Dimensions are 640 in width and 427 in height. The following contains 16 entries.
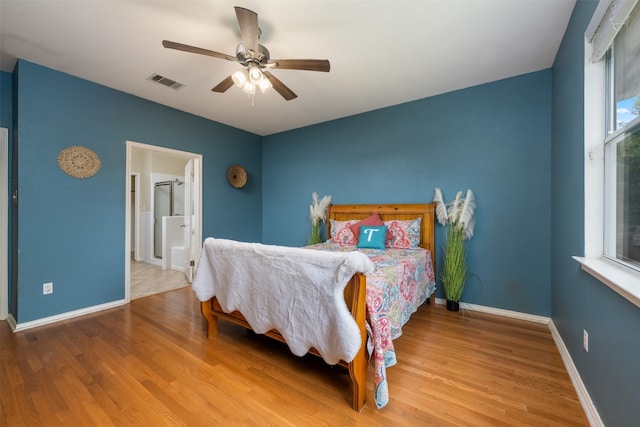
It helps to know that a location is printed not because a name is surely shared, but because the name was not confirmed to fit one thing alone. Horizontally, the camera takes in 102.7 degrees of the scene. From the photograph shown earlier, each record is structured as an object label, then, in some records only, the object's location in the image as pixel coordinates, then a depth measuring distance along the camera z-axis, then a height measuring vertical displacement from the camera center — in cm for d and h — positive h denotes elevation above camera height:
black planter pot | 290 -103
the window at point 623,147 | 122 +37
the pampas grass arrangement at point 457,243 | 285 -32
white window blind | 119 +98
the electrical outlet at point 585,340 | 150 -74
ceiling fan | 164 +112
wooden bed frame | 146 -48
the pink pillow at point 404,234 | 308 -24
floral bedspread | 147 -63
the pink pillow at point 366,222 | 334 -10
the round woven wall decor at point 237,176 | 433 +65
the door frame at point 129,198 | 316 +20
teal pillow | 304 -27
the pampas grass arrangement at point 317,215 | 399 -2
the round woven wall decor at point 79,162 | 268 +55
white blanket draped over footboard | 143 -53
